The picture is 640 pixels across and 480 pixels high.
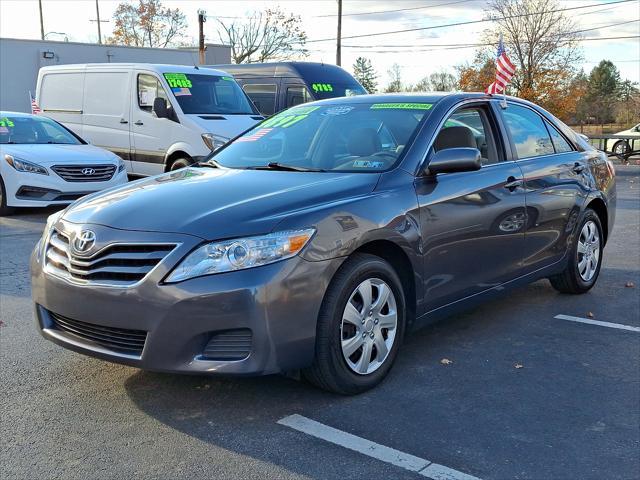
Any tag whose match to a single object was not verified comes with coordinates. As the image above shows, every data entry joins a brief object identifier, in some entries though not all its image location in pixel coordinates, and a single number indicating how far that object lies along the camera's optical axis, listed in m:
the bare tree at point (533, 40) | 40.91
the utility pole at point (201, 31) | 27.78
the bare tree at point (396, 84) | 61.89
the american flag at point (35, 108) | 13.93
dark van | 13.99
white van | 11.06
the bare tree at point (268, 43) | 55.03
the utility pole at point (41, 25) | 54.00
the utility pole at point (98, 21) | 59.75
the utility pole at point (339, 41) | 32.26
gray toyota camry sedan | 3.27
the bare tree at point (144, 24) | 60.88
